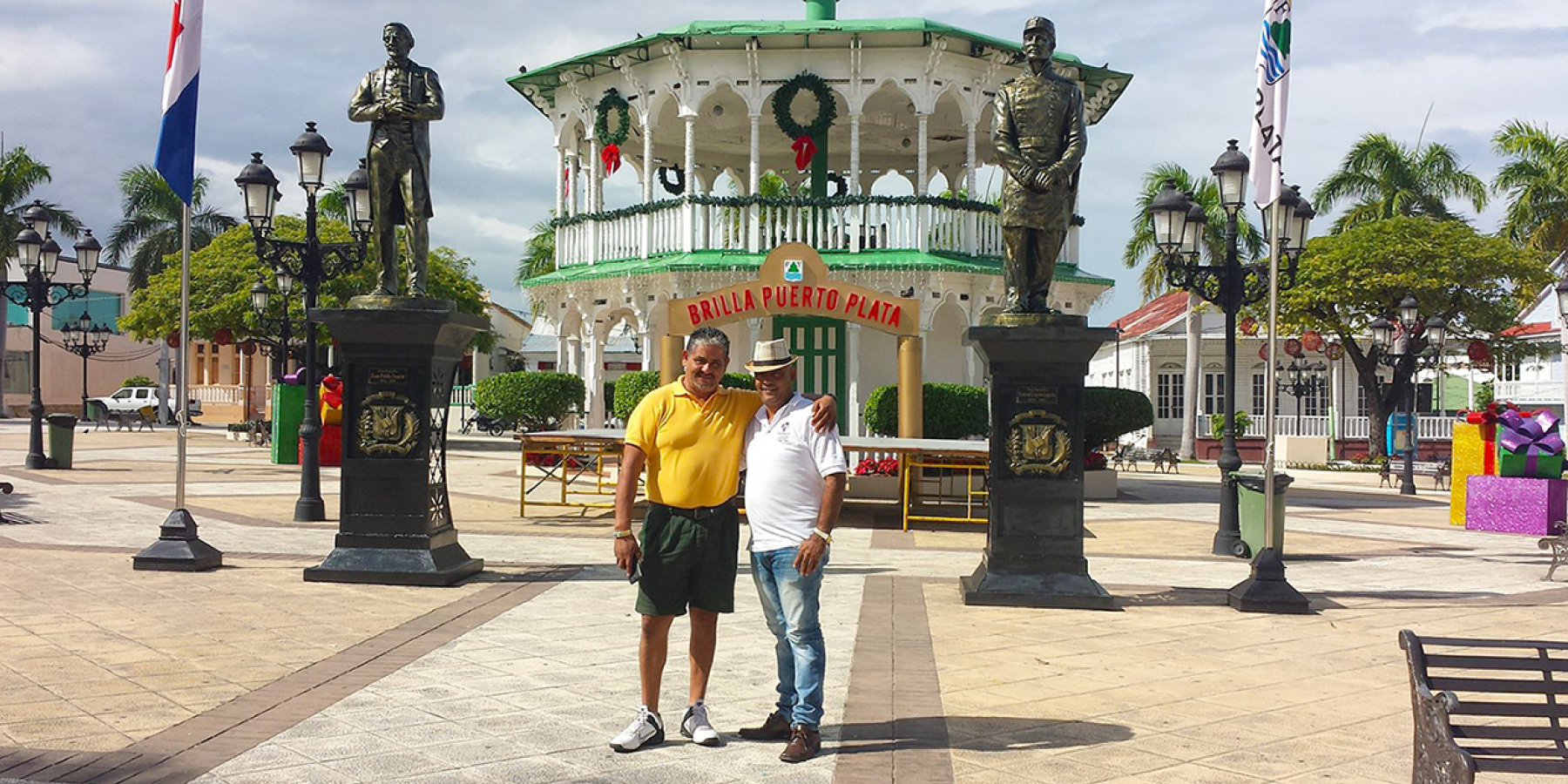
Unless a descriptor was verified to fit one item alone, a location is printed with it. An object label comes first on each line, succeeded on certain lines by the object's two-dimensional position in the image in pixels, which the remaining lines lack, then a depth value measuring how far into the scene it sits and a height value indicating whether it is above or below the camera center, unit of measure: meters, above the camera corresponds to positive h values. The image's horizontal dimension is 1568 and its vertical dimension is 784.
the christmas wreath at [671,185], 27.69 +4.99
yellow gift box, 18.52 -0.58
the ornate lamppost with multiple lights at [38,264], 21.39 +2.57
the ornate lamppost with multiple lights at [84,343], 45.78 +2.92
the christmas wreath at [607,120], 24.22 +5.55
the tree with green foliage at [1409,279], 36.22 +3.90
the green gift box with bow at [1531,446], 16.89 -0.39
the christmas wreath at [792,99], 22.67 +5.46
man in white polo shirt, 5.43 -0.46
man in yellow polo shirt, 5.50 -0.39
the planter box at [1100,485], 22.47 -1.22
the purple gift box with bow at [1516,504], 16.94 -1.18
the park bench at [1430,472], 28.23 -1.29
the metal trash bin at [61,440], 23.00 -0.47
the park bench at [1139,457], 33.50 -1.15
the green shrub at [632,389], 20.95 +0.43
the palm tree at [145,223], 62.00 +9.31
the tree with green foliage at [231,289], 38.44 +3.99
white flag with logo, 10.25 +2.48
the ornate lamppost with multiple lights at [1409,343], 27.28 +1.72
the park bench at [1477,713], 3.80 -0.94
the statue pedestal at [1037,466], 9.61 -0.38
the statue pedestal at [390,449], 10.06 -0.28
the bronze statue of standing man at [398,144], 10.37 +2.19
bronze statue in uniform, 9.67 +1.96
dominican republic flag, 10.93 +2.74
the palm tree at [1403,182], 44.34 +8.09
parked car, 53.28 +0.55
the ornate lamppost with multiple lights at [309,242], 15.06 +2.32
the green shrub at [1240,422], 39.59 -0.22
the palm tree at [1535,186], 42.59 +7.71
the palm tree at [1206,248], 42.53 +5.74
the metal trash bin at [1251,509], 12.68 -0.92
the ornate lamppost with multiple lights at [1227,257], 13.91 +1.89
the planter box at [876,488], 18.08 -1.02
